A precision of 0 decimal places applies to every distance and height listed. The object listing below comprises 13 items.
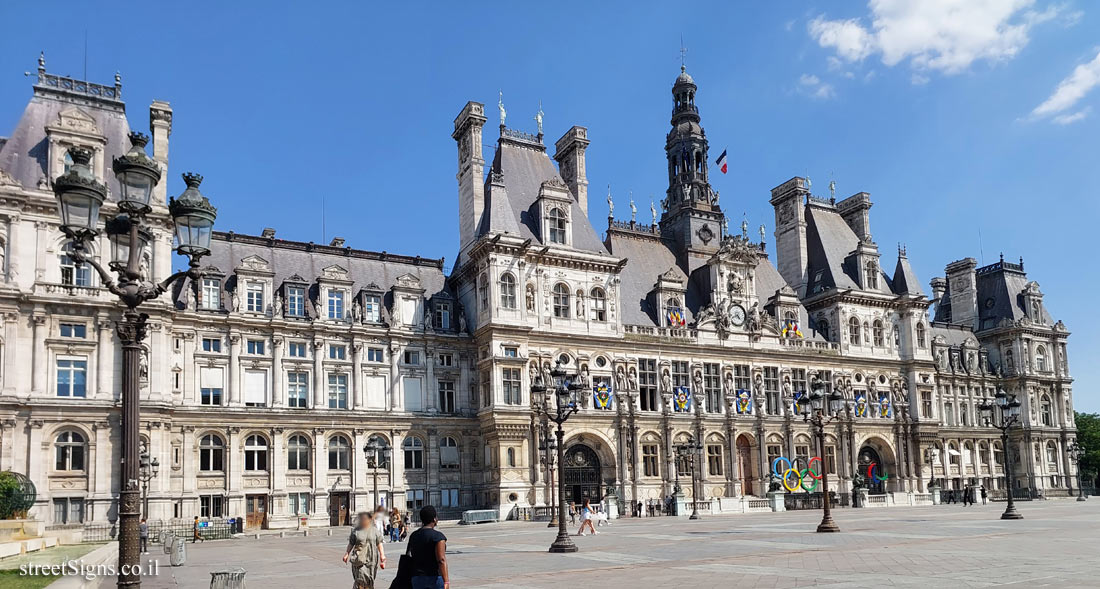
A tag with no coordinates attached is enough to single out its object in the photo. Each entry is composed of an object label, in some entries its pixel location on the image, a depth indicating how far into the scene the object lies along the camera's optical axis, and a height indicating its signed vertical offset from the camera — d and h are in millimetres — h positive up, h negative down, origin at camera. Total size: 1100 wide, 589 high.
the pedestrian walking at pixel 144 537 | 34719 -3527
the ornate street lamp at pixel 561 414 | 27531 +423
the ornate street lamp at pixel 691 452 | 49106 -1816
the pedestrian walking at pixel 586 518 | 36344 -3580
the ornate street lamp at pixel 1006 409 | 41500 +38
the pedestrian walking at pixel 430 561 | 10969 -1517
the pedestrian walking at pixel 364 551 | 14617 -1846
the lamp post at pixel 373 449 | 40062 -650
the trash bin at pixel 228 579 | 17000 -2538
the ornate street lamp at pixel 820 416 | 33625 +51
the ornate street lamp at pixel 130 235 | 12617 +3054
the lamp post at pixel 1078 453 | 78988 -3960
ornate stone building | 45031 +4833
